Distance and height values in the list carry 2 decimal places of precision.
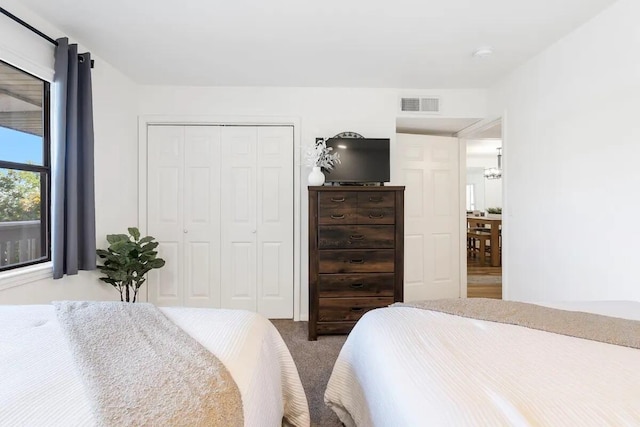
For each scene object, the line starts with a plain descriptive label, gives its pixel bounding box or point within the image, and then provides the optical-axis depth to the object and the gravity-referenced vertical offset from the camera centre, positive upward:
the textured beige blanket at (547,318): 1.15 -0.41
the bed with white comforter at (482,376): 0.74 -0.43
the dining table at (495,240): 5.96 -0.47
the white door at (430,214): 3.75 -0.01
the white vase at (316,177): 3.04 +0.32
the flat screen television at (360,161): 3.25 +0.51
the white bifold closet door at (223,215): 3.36 -0.03
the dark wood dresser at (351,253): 2.88 -0.34
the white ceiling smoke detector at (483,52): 2.50 +1.22
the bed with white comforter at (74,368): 0.72 -0.42
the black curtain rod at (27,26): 1.85 +1.09
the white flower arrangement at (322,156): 3.17 +0.54
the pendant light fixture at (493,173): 8.48 +1.05
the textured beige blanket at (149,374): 0.72 -0.41
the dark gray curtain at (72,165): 2.18 +0.32
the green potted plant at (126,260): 2.59 -0.38
